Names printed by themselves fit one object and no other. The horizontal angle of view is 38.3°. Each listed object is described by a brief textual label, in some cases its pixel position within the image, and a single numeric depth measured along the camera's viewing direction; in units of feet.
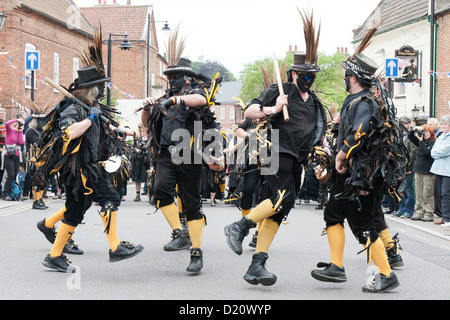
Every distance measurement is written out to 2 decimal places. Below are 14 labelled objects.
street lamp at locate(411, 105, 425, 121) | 90.47
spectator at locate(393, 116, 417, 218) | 43.50
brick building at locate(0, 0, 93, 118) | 95.14
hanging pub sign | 78.95
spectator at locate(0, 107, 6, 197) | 45.98
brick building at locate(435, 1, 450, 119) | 86.58
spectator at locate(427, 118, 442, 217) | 42.12
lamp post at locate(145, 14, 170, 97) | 101.19
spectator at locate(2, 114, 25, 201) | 49.16
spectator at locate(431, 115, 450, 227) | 38.40
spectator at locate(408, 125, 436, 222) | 41.60
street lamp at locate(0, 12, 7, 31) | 48.21
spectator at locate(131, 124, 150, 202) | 55.26
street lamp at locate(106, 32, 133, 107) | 75.61
